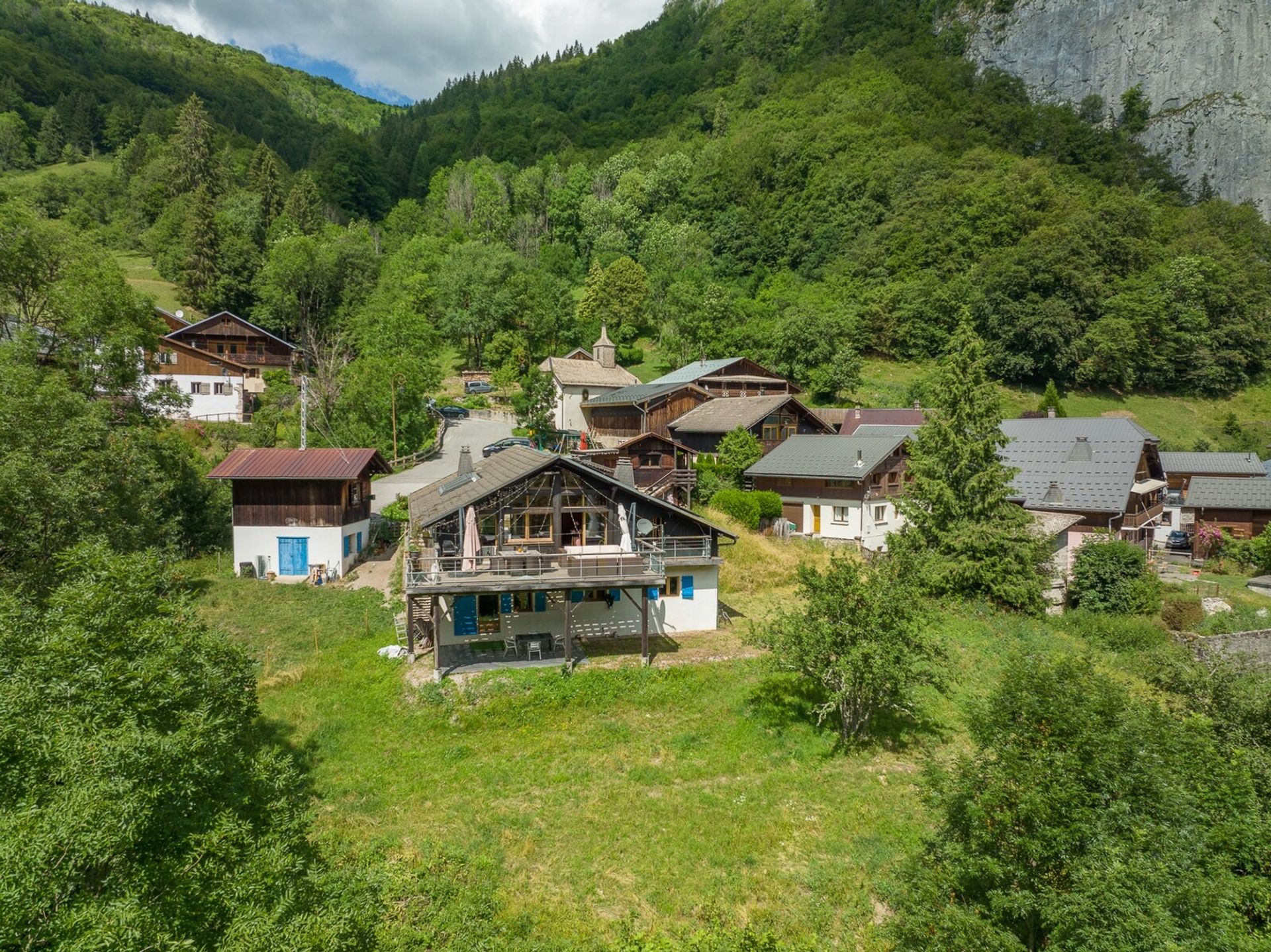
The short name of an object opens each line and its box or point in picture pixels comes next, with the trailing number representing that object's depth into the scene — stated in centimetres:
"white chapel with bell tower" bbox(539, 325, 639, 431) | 5584
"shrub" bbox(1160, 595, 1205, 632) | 2486
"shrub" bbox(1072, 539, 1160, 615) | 2625
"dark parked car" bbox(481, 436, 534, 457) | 4286
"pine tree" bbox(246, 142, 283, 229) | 8288
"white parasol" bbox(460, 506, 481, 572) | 1947
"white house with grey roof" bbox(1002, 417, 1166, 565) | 3306
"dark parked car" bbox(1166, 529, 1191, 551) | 4031
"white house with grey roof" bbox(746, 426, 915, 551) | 3522
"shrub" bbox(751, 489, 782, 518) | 3619
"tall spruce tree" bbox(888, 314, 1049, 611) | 2625
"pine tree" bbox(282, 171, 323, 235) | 8200
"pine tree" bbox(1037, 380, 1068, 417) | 5759
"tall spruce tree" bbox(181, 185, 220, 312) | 6788
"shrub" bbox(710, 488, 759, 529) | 3553
